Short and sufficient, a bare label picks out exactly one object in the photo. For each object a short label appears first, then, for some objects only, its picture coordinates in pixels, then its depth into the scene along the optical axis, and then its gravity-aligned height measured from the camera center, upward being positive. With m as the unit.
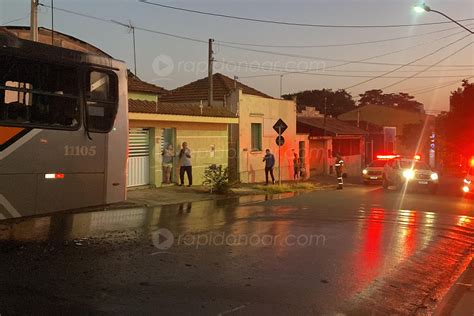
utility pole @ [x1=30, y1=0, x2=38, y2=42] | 16.95 +4.12
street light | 17.64 +4.59
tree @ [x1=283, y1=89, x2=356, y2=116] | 76.19 +7.11
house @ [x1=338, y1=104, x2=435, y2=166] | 57.28 +2.51
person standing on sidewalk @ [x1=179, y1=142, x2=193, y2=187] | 21.73 -0.66
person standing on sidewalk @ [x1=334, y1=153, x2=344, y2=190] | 28.44 -1.03
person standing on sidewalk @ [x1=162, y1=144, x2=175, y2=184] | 21.89 -0.63
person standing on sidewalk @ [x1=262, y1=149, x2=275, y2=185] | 26.62 -0.73
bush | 20.62 -1.26
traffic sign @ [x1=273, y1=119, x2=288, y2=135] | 24.05 +0.96
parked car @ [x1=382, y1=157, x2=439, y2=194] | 24.30 -1.23
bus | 7.49 +0.27
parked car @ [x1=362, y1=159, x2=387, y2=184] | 30.83 -1.40
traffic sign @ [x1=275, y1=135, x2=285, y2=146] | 24.43 +0.34
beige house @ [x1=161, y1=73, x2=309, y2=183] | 28.25 +1.52
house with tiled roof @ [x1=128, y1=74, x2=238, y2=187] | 20.34 +0.61
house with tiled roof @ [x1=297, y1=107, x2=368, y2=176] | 39.97 +0.49
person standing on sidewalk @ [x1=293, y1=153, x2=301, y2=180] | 33.15 -1.16
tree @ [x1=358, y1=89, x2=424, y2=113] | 95.19 +8.95
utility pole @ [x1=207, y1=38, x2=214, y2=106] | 27.16 +4.12
